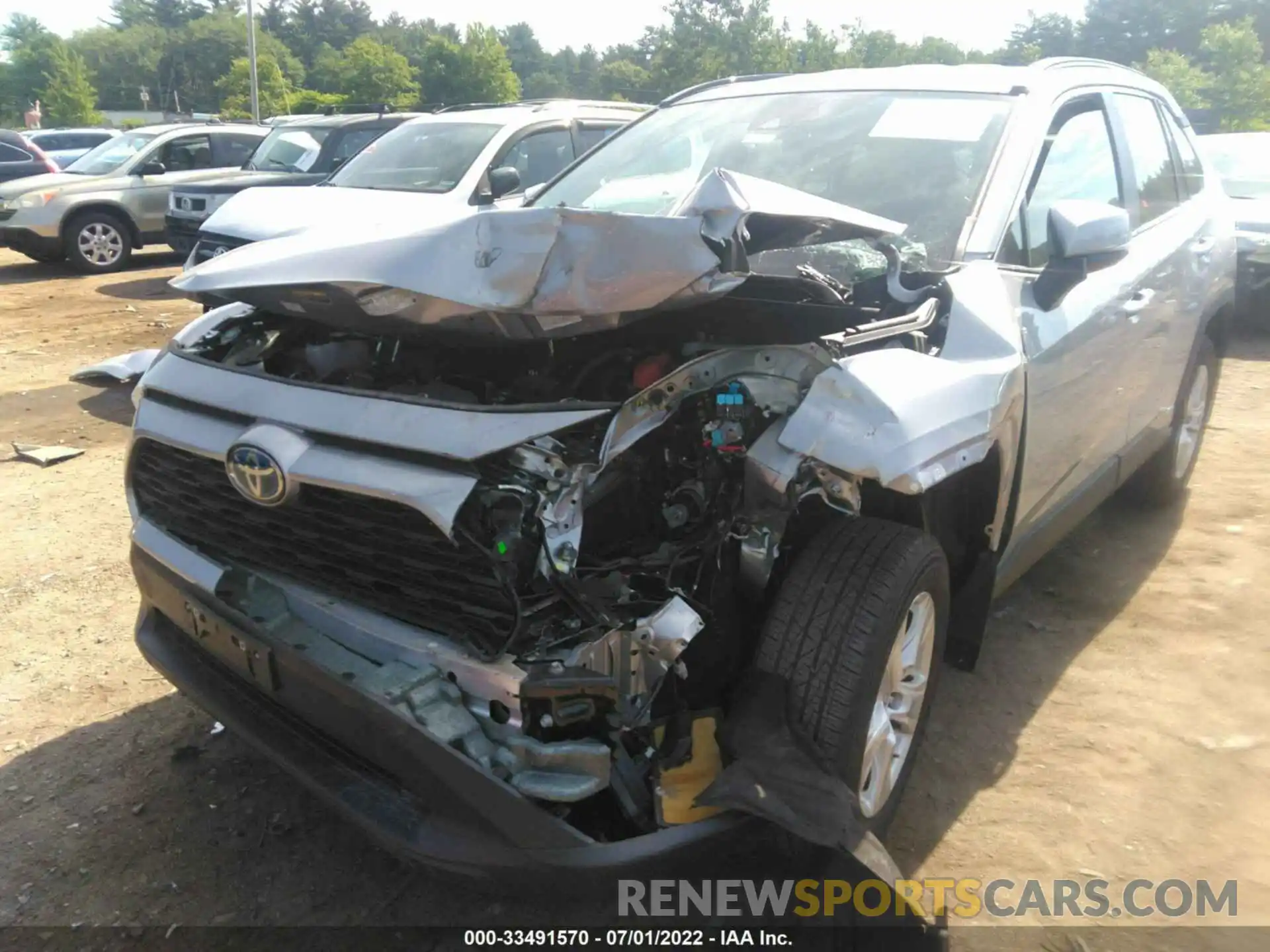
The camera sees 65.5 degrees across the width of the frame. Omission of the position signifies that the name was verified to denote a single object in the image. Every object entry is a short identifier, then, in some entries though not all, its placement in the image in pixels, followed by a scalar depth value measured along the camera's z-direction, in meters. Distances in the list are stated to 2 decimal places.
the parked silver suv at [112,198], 11.77
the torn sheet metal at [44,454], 5.53
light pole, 29.28
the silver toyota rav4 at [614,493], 1.95
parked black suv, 10.45
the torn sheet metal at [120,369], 4.34
